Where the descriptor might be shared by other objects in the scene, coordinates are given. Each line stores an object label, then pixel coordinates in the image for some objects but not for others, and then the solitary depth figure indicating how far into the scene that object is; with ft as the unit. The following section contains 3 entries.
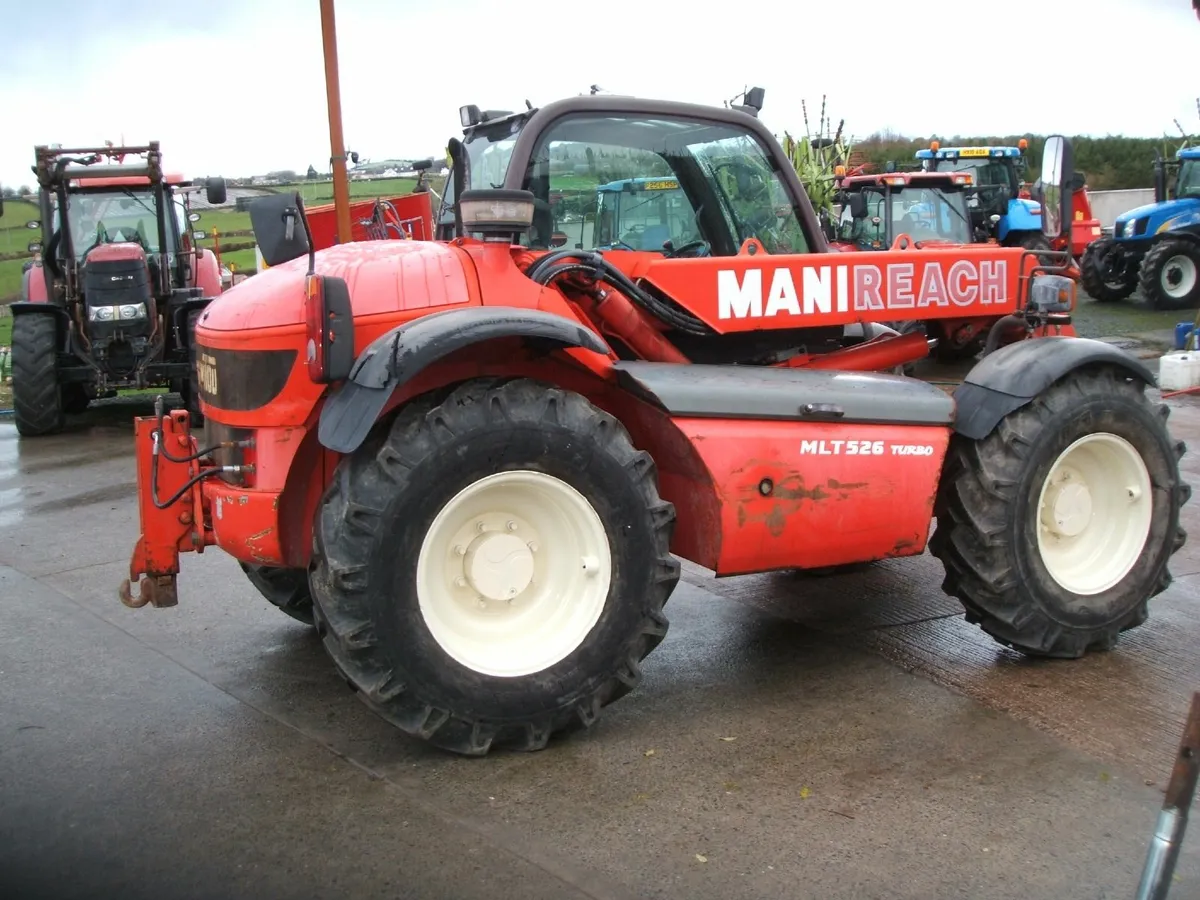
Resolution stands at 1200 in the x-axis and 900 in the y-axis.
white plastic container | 38.73
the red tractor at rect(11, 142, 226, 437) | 37.86
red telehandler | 12.64
